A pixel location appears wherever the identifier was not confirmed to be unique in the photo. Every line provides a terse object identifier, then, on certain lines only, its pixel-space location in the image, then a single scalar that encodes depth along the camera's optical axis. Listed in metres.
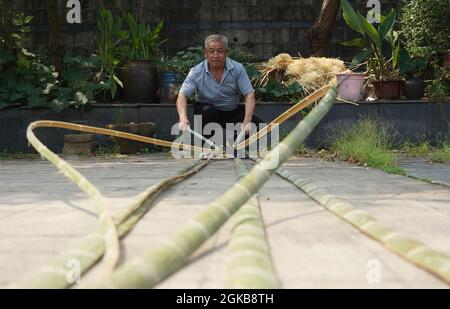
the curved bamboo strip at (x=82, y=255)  0.89
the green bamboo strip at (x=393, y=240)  0.96
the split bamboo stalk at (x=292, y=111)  2.01
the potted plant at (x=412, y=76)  5.05
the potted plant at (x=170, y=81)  5.26
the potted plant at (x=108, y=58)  5.13
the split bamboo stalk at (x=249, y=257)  0.86
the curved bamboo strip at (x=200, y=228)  0.86
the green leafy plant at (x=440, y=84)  4.91
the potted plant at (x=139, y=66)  5.22
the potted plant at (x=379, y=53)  5.03
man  3.67
